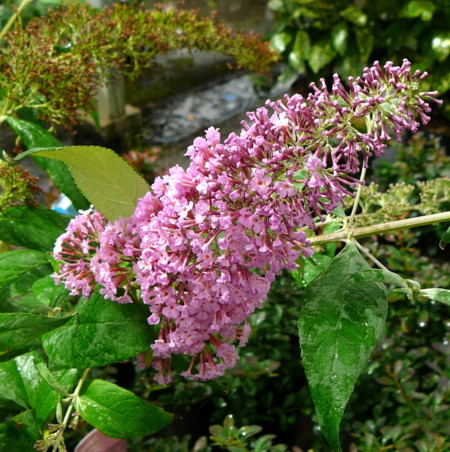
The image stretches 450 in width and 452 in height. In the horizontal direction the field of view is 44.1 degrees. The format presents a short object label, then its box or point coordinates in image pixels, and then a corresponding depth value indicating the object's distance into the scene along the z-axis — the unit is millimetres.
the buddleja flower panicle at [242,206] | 429
